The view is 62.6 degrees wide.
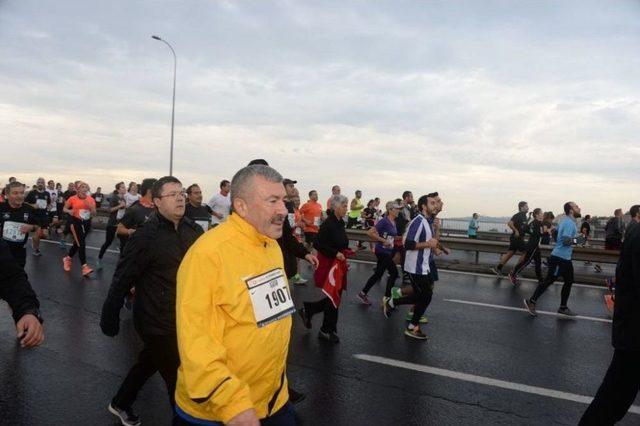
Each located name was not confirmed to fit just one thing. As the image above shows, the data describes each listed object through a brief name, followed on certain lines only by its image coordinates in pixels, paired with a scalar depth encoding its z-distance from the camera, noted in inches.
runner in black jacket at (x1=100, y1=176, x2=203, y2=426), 133.3
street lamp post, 1009.0
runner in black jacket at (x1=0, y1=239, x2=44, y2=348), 104.2
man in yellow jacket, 76.4
